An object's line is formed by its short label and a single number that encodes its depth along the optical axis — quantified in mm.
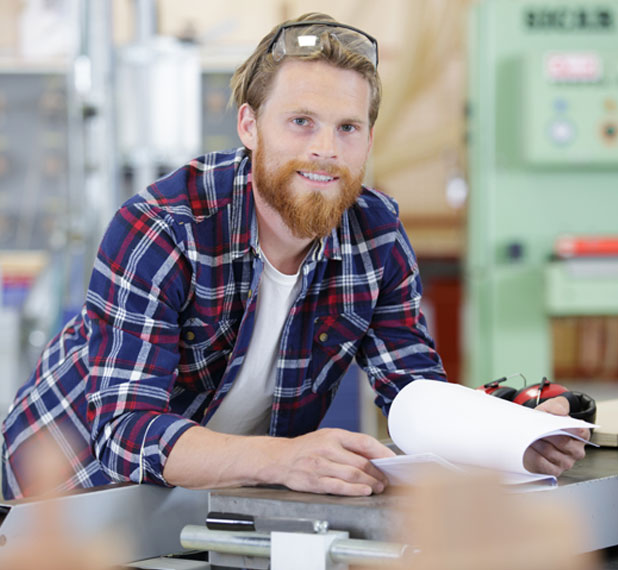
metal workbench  1710
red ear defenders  2102
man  2114
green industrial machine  4936
